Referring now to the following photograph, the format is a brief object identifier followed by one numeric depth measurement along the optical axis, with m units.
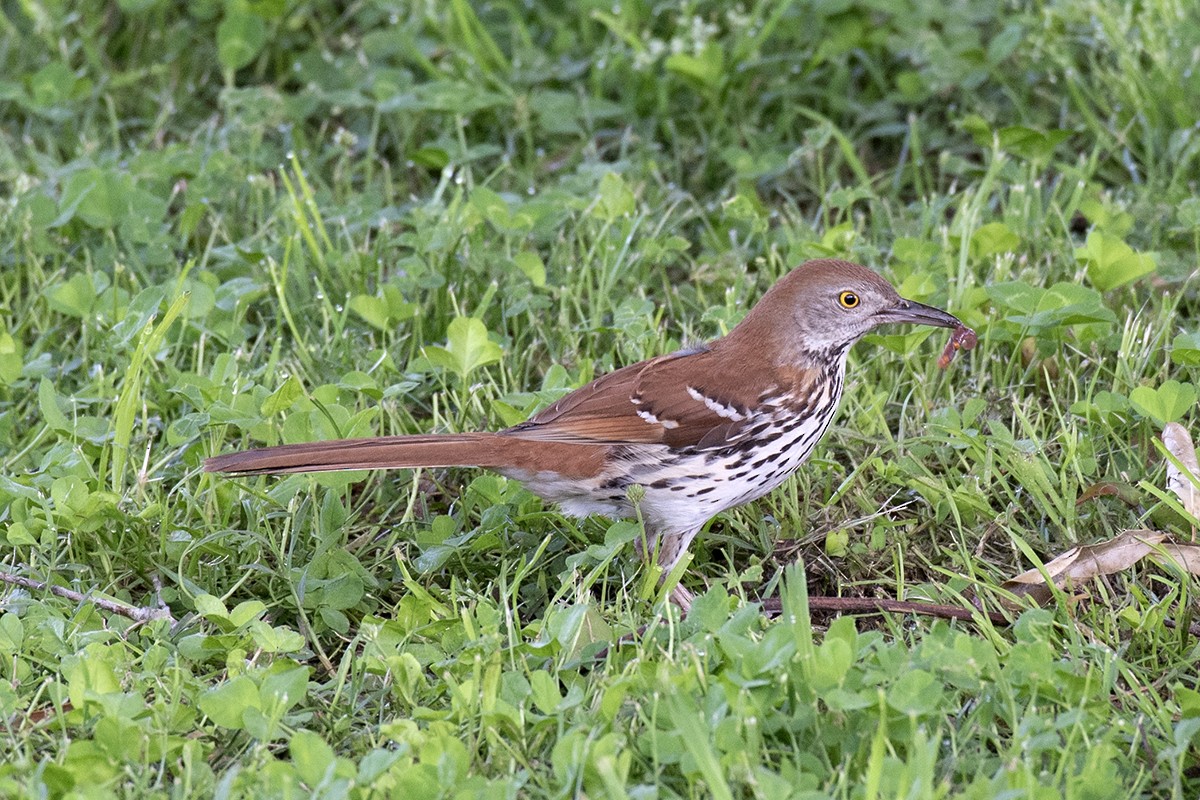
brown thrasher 7.20
